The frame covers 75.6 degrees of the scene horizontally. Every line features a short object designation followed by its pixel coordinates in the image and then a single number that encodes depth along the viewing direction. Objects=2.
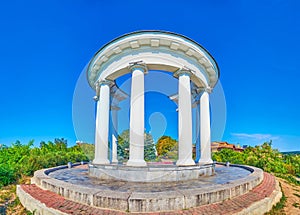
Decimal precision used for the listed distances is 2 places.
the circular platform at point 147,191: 5.72
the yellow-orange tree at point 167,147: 39.46
